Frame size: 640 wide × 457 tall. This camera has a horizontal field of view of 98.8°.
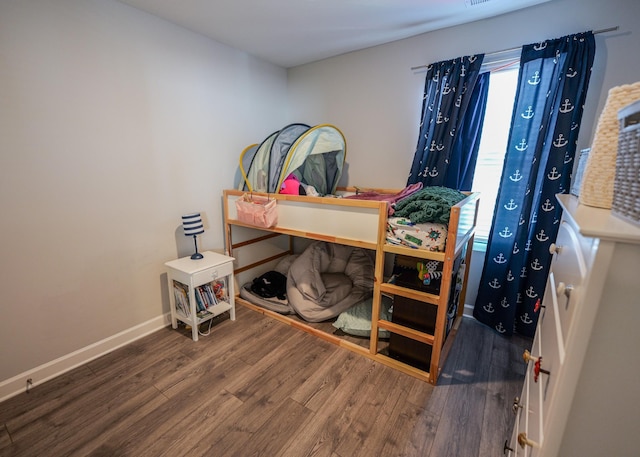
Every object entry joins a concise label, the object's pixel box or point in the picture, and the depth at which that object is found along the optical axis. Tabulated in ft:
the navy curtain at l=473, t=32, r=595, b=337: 5.86
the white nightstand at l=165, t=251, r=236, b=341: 6.71
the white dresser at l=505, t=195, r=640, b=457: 1.69
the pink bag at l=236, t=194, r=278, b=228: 7.04
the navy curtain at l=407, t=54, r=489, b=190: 6.95
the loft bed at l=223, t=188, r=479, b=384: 5.40
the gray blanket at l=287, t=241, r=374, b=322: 7.80
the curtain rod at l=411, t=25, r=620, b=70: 5.46
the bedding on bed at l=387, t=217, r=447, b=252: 5.32
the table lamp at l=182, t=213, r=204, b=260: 7.06
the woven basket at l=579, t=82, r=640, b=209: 2.45
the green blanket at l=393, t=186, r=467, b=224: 5.30
